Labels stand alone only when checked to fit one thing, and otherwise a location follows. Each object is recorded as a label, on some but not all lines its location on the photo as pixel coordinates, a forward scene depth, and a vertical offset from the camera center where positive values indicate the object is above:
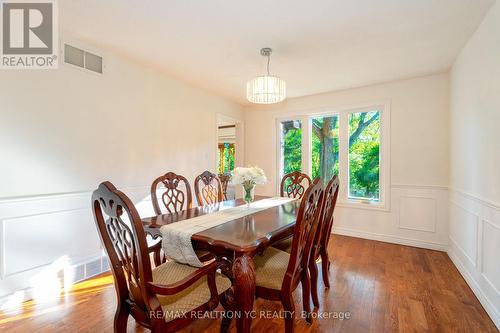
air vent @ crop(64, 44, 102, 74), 2.40 +1.10
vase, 2.24 -0.25
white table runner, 1.50 -0.44
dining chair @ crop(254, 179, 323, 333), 1.41 -0.69
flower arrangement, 2.19 -0.11
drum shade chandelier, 2.41 +0.76
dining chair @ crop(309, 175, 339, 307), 1.85 -0.54
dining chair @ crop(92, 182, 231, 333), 1.09 -0.58
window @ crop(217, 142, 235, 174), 6.91 +0.27
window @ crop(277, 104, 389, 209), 3.82 +0.26
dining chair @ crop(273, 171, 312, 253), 3.23 -0.28
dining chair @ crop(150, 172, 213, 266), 1.93 -0.34
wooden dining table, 1.33 -0.44
